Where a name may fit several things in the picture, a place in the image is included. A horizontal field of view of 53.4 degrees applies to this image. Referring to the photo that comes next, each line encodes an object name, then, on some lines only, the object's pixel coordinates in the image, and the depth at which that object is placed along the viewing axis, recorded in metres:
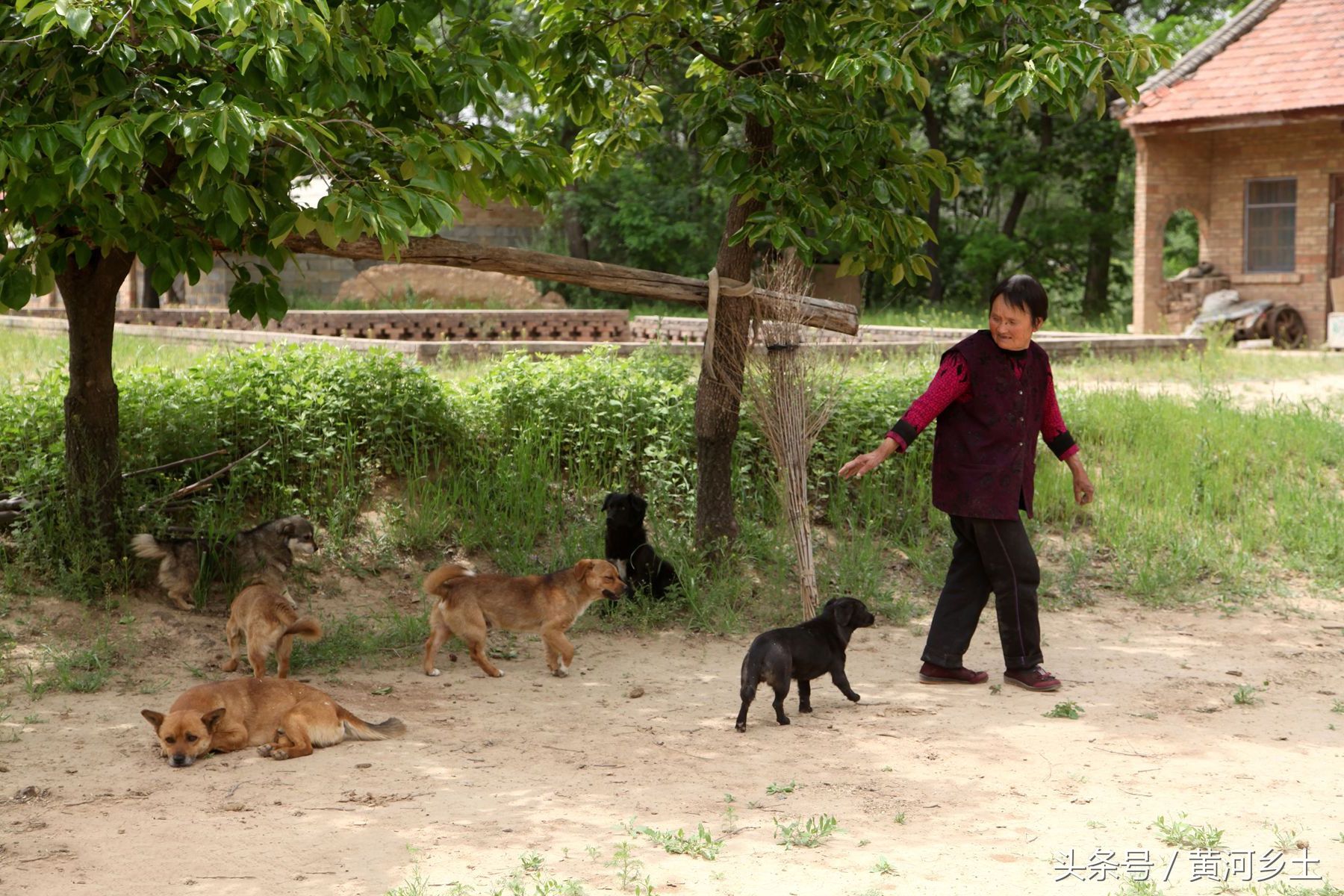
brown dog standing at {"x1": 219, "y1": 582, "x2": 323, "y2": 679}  6.24
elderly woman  6.16
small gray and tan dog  7.24
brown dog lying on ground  5.27
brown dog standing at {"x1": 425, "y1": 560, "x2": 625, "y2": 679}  6.63
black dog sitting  7.60
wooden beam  7.07
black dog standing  5.65
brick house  19.61
